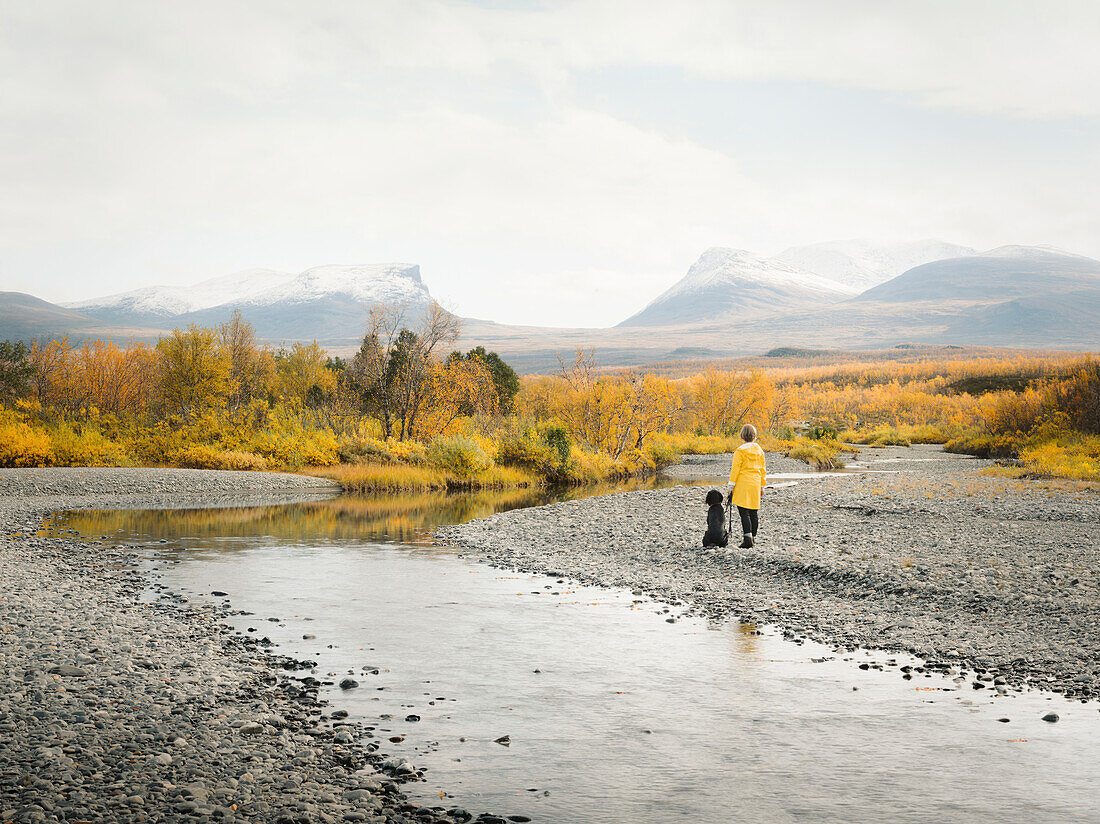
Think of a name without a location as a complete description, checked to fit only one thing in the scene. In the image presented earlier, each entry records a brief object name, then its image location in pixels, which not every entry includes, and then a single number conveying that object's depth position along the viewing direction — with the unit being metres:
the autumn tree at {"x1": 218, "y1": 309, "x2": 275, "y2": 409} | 37.69
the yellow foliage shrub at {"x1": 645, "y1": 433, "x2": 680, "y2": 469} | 42.00
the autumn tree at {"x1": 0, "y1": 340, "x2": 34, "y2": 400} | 33.72
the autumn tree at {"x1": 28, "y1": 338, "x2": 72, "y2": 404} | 36.75
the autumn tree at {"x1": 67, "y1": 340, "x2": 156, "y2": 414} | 38.41
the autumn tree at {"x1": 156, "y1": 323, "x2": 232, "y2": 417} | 34.81
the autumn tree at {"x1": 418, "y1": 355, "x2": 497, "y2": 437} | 37.56
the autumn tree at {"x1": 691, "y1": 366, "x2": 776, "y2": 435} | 65.56
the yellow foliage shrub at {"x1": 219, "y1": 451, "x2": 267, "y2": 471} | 32.94
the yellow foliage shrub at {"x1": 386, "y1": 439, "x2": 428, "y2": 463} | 33.94
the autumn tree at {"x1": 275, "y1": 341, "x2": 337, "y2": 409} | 52.53
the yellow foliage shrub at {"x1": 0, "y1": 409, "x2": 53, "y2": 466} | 29.83
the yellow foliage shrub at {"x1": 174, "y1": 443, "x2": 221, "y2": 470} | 32.97
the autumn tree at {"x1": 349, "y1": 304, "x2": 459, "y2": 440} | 37.31
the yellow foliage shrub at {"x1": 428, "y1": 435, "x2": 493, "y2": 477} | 31.86
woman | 13.95
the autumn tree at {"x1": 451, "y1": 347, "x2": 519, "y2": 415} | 57.50
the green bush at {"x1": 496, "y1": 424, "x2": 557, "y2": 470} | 33.88
